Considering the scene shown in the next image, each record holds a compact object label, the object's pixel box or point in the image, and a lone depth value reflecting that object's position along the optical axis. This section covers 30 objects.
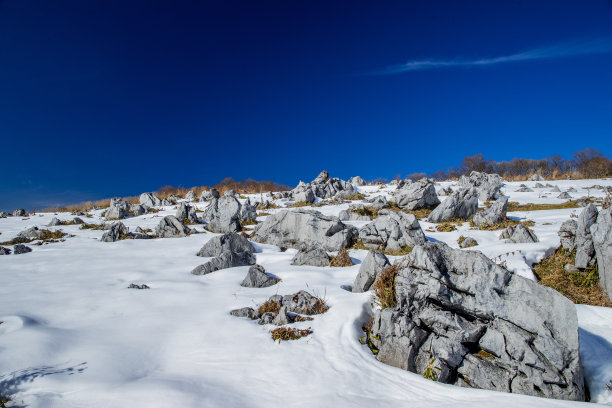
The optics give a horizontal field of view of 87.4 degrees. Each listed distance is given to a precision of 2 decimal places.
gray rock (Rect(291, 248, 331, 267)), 11.93
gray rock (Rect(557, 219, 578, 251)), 11.27
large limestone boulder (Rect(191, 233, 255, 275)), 11.54
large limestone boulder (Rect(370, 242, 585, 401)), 5.09
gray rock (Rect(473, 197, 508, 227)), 16.80
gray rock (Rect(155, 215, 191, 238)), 17.08
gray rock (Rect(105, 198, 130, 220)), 22.72
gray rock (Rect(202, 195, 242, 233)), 18.39
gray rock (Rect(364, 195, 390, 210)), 22.70
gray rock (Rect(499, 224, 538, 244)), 12.91
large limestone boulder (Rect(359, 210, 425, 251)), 13.84
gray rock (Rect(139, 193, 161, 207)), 29.16
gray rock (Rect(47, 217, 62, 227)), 19.98
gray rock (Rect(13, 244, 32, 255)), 13.99
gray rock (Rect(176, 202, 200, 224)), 20.28
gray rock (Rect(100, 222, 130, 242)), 16.41
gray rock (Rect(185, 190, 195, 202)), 30.68
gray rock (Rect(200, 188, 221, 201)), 29.11
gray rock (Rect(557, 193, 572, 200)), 22.78
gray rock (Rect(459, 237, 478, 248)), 13.48
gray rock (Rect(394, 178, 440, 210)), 22.34
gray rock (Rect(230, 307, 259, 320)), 7.56
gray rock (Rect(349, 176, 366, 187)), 37.78
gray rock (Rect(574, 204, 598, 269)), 9.78
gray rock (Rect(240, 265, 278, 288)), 9.79
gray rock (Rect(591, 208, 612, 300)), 8.40
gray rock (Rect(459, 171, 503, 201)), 24.70
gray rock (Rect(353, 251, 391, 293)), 8.59
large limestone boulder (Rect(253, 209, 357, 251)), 14.64
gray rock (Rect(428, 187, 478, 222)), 18.98
